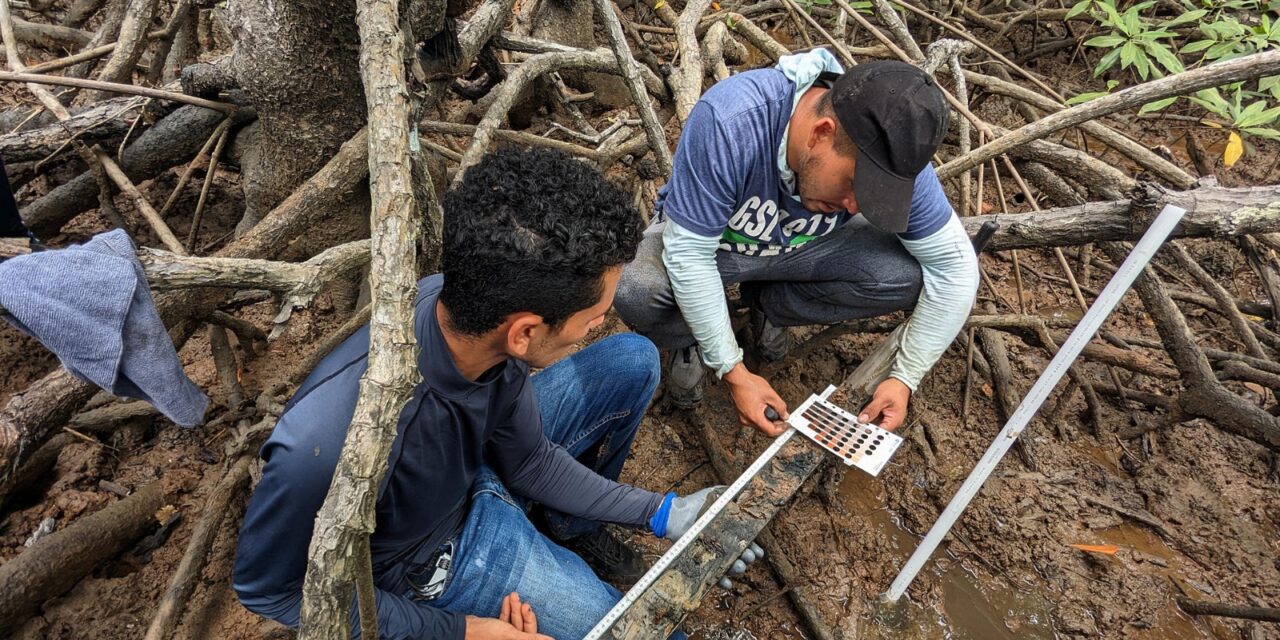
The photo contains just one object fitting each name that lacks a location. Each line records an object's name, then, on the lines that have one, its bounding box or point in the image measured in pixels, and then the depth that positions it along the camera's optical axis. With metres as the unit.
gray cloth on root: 1.29
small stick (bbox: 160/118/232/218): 2.56
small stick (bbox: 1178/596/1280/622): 2.02
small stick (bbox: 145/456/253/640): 1.71
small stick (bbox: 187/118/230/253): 2.54
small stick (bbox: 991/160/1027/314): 2.83
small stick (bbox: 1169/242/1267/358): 2.54
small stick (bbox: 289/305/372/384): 2.21
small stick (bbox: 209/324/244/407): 2.26
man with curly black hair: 1.19
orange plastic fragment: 2.37
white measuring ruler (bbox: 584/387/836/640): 1.44
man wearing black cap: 1.66
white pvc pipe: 1.48
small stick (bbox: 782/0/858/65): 3.11
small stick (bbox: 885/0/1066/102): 3.24
